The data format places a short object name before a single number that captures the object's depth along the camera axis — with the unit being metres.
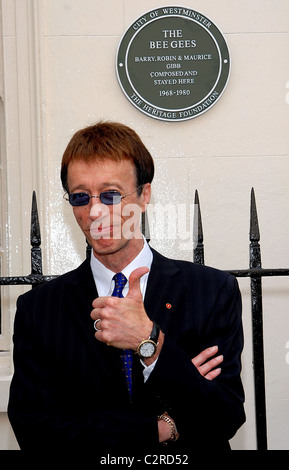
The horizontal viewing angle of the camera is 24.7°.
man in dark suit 2.11
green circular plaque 3.85
